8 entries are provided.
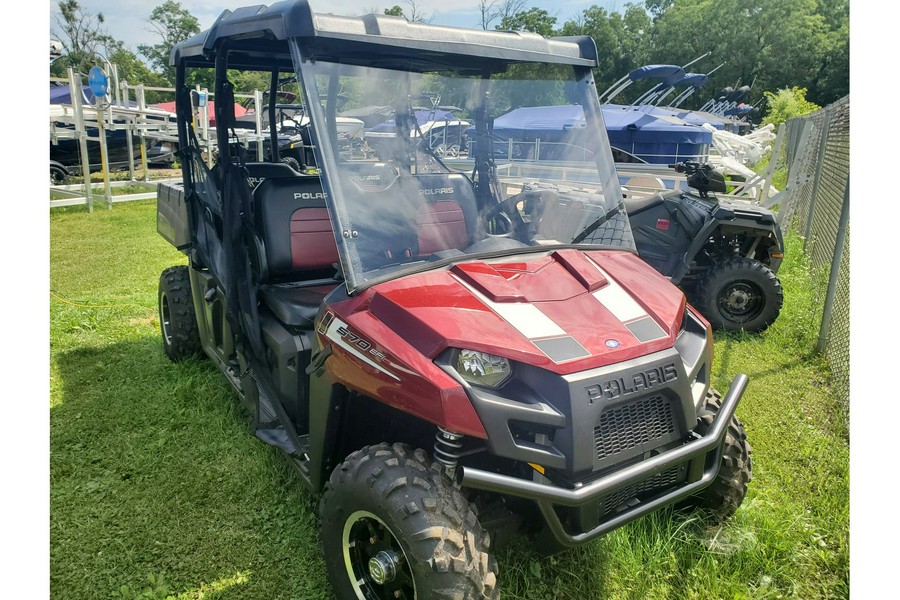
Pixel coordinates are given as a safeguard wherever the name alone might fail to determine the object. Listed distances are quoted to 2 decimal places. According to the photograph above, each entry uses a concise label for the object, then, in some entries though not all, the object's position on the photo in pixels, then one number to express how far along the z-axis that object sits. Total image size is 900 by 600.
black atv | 5.43
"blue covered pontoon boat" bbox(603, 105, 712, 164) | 16.11
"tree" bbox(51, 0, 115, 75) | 50.09
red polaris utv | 2.01
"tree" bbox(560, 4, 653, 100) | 44.34
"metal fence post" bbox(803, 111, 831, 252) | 7.84
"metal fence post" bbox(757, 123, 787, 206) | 8.77
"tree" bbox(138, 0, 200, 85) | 53.56
